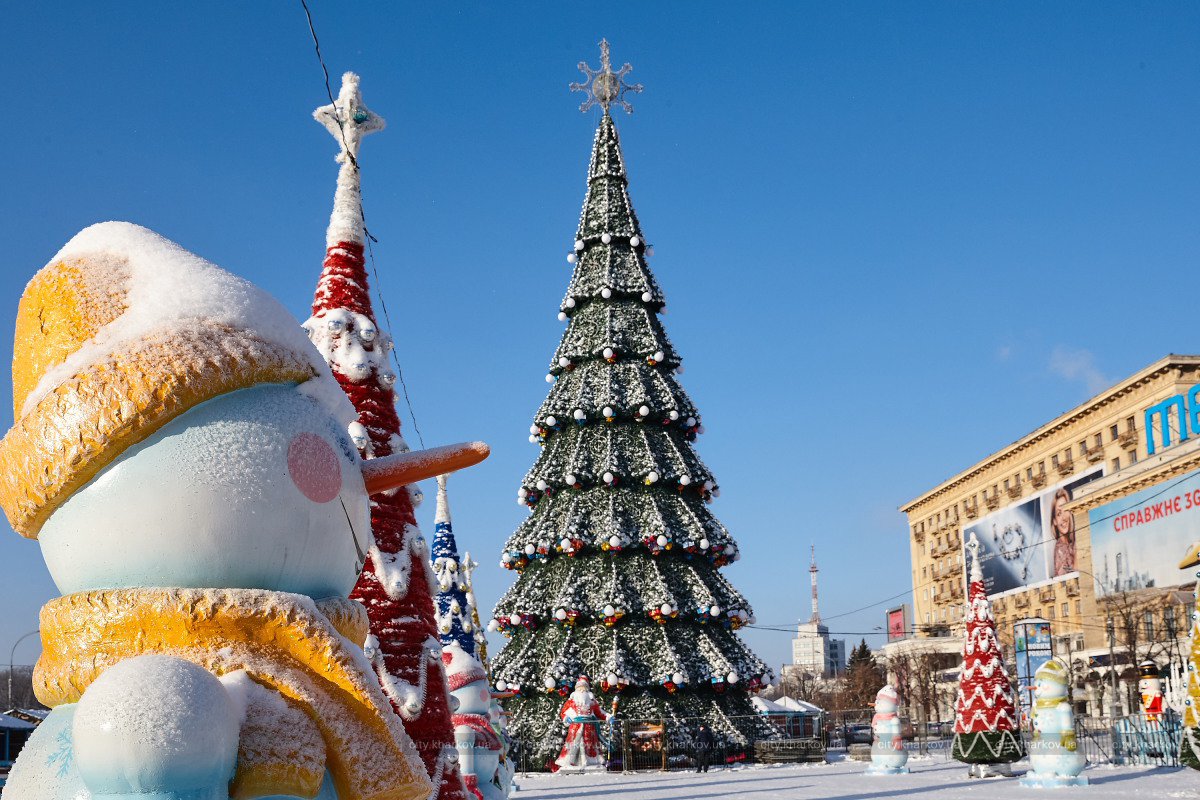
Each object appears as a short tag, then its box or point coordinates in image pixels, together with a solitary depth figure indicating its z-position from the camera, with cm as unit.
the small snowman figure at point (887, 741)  1706
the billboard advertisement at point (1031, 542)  5306
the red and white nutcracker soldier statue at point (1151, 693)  2033
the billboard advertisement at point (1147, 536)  4069
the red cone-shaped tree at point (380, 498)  557
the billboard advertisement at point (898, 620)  7473
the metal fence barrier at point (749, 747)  1683
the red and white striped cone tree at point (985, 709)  1622
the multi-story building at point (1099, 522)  4094
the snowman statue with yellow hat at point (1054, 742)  1389
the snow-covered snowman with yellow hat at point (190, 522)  284
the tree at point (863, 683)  6291
